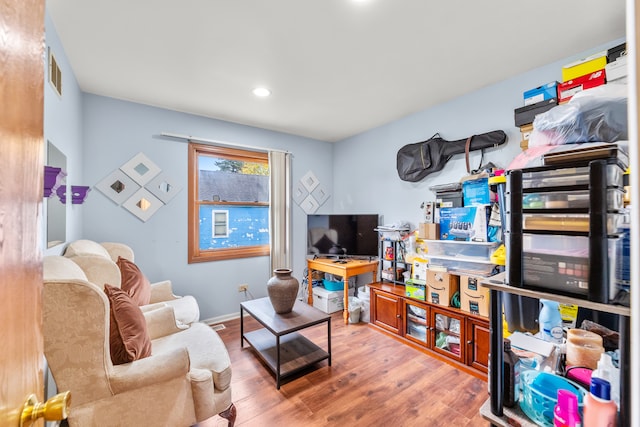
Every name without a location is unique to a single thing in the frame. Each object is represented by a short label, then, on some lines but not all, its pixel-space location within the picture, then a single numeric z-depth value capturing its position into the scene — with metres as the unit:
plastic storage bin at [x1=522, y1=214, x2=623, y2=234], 0.64
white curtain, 3.61
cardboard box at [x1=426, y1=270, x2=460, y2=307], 2.43
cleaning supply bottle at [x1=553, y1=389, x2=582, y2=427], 0.63
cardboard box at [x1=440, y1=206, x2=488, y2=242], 2.22
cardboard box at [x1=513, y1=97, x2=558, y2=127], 2.00
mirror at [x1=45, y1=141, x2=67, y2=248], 1.65
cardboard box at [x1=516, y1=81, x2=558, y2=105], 2.00
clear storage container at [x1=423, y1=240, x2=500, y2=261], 2.24
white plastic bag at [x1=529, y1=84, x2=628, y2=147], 0.80
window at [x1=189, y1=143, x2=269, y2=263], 3.17
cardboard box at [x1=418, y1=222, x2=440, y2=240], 2.57
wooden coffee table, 2.09
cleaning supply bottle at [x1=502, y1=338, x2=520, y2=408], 0.78
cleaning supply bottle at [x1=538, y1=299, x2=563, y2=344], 1.21
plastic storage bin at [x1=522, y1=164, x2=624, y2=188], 0.65
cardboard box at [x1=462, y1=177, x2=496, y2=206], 2.26
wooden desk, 3.19
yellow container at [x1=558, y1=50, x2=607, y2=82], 1.76
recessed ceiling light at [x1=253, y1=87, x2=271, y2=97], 2.51
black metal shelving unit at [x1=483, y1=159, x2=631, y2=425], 0.61
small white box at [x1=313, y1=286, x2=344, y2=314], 3.49
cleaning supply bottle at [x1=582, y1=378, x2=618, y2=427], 0.57
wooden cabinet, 2.19
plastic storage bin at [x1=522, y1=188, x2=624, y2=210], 0.65
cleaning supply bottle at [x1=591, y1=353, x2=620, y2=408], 0.64
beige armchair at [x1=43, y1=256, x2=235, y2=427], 1.11
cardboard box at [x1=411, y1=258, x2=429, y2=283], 2.62
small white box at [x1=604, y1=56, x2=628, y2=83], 1.66
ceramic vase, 2.30
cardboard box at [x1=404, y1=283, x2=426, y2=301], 2.61
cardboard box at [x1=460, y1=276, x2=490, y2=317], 2.20
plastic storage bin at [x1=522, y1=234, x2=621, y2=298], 0.64
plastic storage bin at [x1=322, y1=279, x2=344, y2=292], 3.56
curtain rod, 2.95
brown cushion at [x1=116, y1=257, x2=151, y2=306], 2.15
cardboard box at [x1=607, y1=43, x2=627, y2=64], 1.65
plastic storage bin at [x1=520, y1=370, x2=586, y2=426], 0.71
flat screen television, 3.47
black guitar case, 2.44
